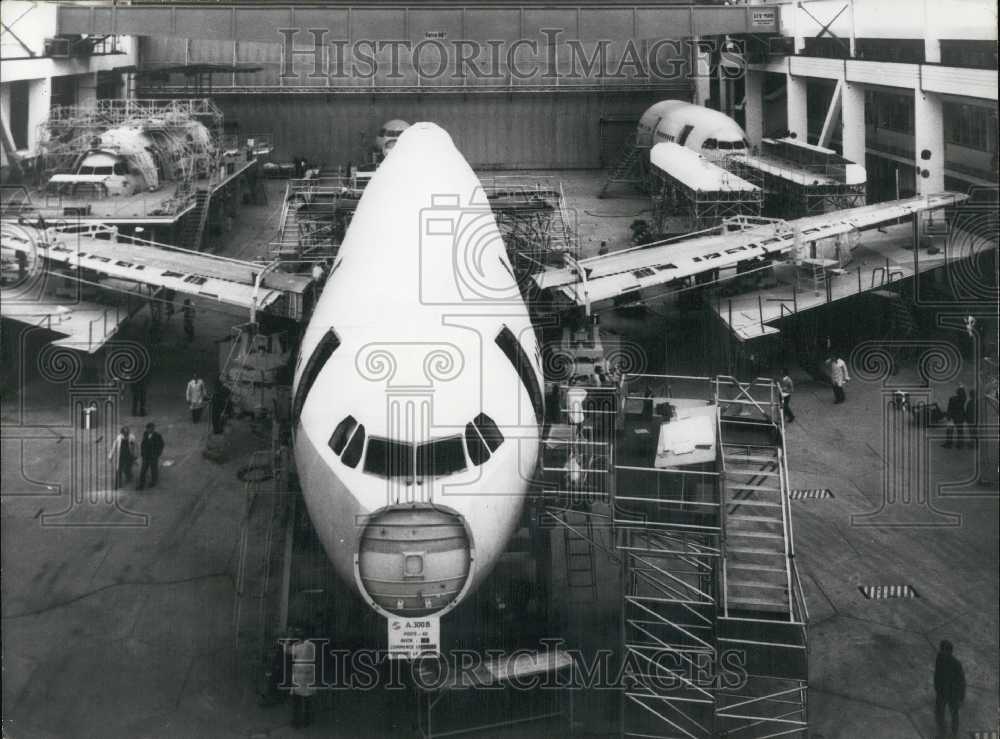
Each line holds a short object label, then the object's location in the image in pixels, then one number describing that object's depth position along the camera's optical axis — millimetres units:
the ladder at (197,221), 41562
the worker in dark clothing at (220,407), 26188
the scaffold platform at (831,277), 30016
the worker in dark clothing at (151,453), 23125
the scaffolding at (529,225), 32312
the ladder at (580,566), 18359
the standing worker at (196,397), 27297
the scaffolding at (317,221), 31562
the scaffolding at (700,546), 14258
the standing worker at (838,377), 28922
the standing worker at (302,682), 14469
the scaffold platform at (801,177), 39531
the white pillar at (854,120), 43156
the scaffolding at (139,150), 40062
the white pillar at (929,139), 36719
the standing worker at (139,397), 27859
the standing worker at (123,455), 23125
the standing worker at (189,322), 32719
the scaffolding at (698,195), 38781
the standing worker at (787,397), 27422
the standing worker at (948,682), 14484
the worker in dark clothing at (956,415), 25922
